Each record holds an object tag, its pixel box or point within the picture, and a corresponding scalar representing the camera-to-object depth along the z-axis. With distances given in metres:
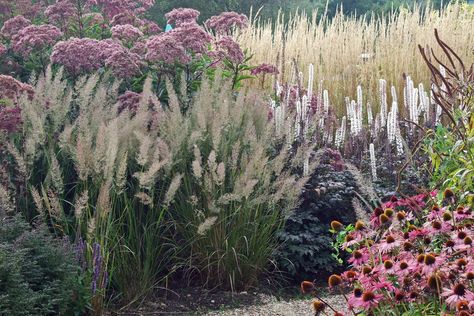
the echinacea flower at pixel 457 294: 2.34
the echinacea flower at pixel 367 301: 2.49
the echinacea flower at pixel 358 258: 2.83
